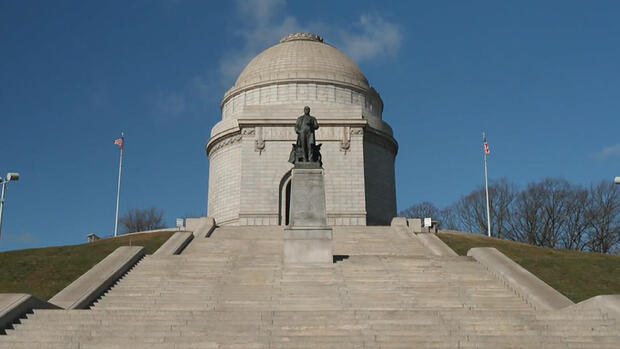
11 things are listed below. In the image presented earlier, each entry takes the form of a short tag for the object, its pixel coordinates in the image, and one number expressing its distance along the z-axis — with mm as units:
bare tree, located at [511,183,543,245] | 57500
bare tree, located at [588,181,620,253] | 53750
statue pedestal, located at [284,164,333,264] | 20766
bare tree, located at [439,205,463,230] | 74312
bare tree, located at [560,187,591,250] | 55250
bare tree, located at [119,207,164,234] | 83062
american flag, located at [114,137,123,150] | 46716
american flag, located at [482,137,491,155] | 44466
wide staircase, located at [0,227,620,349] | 13109
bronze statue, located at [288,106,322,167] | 22297
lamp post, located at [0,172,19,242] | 22969
